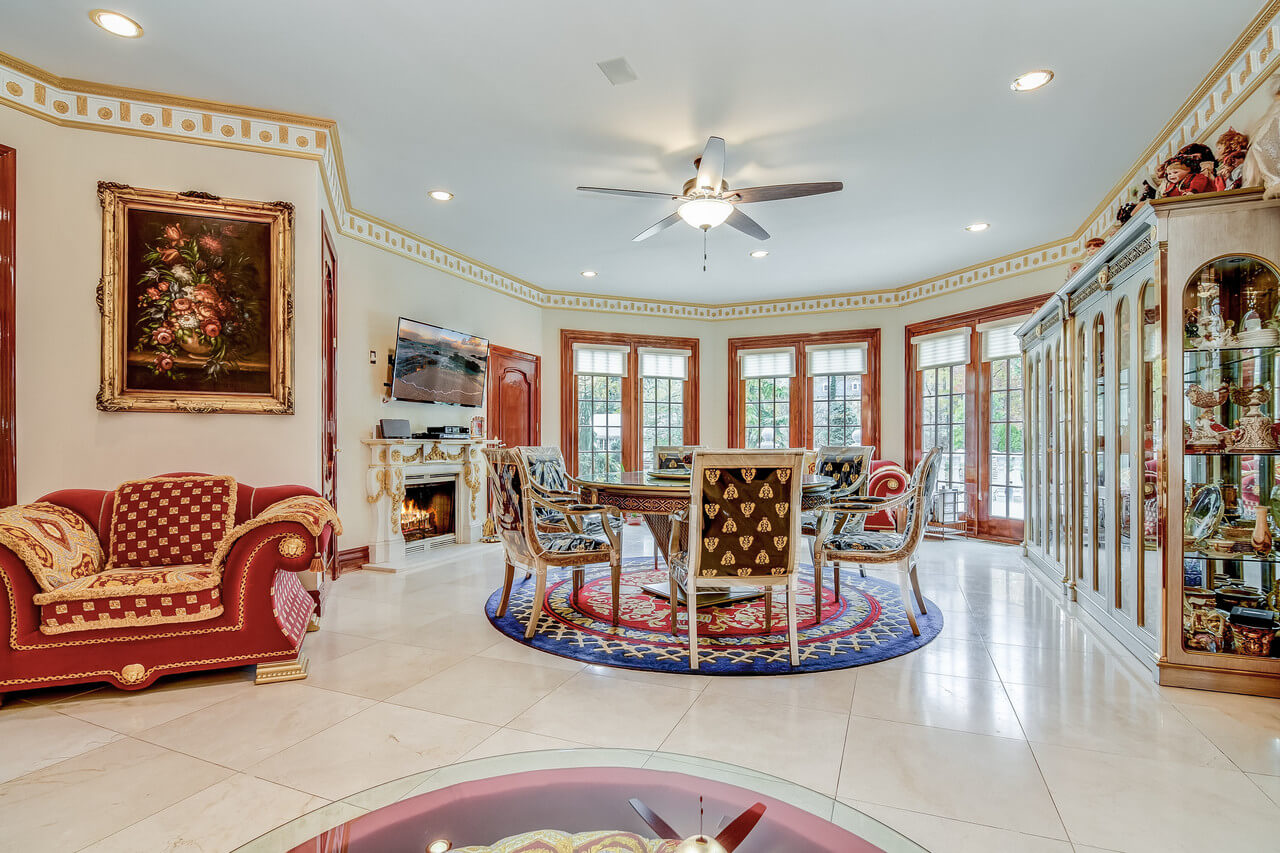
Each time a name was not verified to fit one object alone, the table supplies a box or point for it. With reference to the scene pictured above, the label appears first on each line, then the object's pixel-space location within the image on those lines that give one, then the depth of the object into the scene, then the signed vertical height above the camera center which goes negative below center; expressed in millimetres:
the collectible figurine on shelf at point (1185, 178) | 2676 +1148
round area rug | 2838 -1105
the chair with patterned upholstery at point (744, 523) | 2684 -439
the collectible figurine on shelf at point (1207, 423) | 2543 +10
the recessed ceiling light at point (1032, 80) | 2916 +1702
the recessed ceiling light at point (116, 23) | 2580 +1778
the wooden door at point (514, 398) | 6488 +341
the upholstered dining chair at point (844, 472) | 4020 -360
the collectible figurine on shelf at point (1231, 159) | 2605 +1167
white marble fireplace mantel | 4902 -402
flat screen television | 5180 +575
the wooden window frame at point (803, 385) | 7262 +528
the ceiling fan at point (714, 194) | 3252 +1320
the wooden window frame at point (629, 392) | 7398 +457
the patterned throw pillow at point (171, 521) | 2859 -448
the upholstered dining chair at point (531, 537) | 3129 -608
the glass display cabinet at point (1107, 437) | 2742 -63
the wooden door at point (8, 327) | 2961 +505
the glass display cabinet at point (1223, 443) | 2455 -73
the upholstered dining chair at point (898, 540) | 3178 -623
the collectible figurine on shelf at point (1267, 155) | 2348 +1078
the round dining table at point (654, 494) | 3057 -352
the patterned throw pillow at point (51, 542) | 2363 -478
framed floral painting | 3180 +687
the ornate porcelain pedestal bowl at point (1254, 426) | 2451 -3
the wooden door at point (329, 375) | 3771 +372
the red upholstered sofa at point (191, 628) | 2361 -825
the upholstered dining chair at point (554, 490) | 3936 -435
